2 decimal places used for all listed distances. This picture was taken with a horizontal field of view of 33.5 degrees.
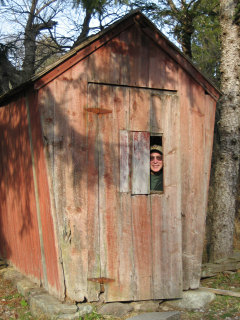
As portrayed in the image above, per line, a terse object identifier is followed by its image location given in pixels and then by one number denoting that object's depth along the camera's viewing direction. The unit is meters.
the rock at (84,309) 4.93
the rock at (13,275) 6.23
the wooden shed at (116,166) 5.08
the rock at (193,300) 5.61
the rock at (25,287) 5.60
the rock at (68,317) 4.79
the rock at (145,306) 5.35
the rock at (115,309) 5.11
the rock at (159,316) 4.94
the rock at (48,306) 4.88
